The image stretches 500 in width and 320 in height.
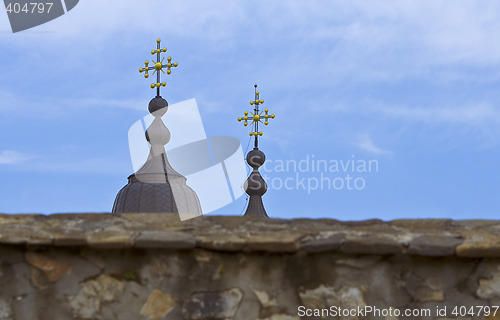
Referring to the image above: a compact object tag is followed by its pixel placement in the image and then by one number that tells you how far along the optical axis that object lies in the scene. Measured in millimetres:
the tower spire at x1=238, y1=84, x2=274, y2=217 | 48187
